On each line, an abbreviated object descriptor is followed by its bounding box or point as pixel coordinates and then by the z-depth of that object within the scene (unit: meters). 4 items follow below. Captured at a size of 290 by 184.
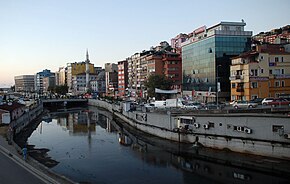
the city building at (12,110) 35.27
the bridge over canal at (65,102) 78.55
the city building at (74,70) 136.81
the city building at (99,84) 116.23
